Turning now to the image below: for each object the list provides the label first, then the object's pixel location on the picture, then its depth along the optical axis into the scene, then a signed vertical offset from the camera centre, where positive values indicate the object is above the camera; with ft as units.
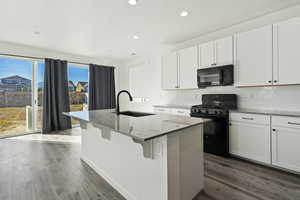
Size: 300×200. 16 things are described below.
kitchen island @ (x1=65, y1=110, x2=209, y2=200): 4.72 -2.07
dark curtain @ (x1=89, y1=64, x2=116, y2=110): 19.58 +1.37
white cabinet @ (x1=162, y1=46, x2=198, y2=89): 12.27 +2.41
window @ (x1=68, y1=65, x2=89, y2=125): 18.86 +1.44
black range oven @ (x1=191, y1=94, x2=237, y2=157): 9.73 -1.63
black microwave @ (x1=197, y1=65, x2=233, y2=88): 10.15 +1.48
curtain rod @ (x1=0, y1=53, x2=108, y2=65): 13.95 +4.03
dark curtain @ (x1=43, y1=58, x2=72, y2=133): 16.06 +0.27
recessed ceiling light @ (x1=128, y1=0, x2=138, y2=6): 8.01 +4.92
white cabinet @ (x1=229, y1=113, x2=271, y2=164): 8.32 -2.20
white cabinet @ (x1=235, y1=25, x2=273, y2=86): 8.65 +2.33
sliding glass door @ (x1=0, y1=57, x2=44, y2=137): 14.71 +0.37
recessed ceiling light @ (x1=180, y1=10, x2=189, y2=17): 9.17 +4.98
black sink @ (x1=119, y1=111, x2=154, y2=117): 8.26 -0.82
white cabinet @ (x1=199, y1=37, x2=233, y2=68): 10.18 +3.08
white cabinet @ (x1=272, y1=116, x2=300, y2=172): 7.42 -2.19
